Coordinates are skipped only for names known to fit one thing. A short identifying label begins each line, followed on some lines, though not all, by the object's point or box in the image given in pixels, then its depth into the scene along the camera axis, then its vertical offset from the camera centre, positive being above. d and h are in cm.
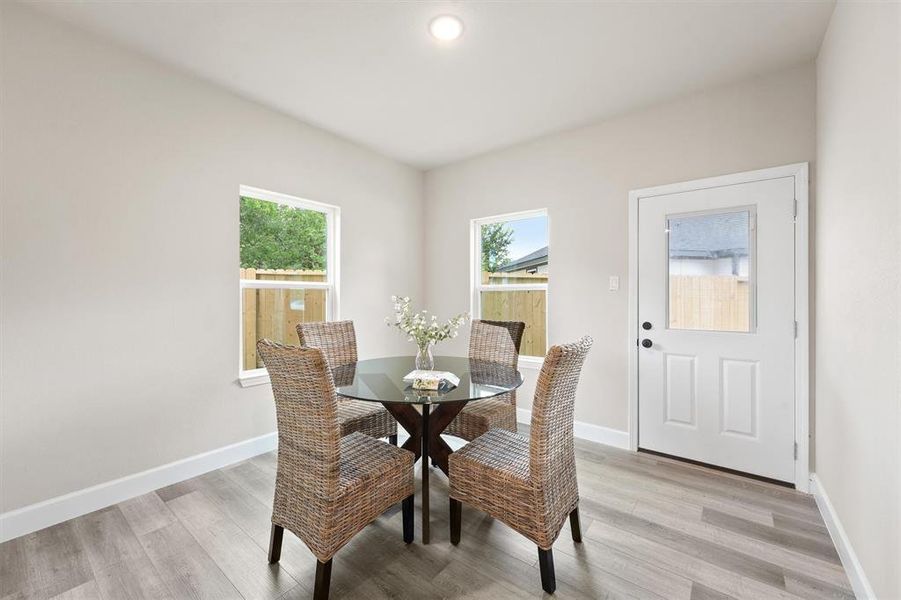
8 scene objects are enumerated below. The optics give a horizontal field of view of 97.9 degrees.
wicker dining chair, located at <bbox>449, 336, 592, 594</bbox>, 156 -74
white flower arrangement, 218 -17
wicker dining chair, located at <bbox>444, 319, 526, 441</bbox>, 239 -44
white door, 246 -17
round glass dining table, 180 -44
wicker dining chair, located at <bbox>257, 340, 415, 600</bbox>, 146 -71
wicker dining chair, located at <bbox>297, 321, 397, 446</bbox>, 241 -45
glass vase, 225 -34
